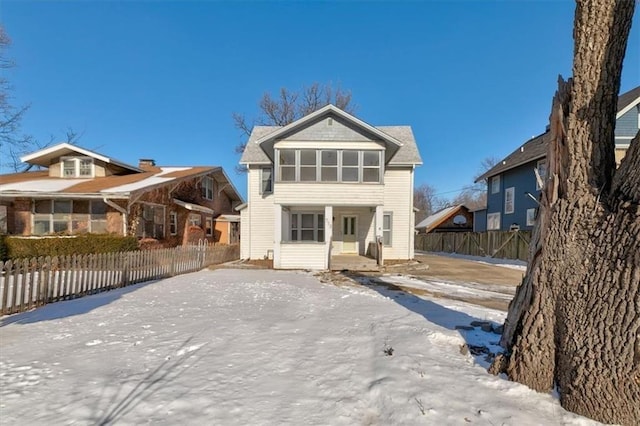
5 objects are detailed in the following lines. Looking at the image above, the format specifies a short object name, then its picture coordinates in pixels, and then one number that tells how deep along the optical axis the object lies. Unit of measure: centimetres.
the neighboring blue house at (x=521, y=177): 1762
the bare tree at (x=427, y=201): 7412
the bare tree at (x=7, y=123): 1962
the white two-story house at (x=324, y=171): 1291
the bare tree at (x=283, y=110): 2956
